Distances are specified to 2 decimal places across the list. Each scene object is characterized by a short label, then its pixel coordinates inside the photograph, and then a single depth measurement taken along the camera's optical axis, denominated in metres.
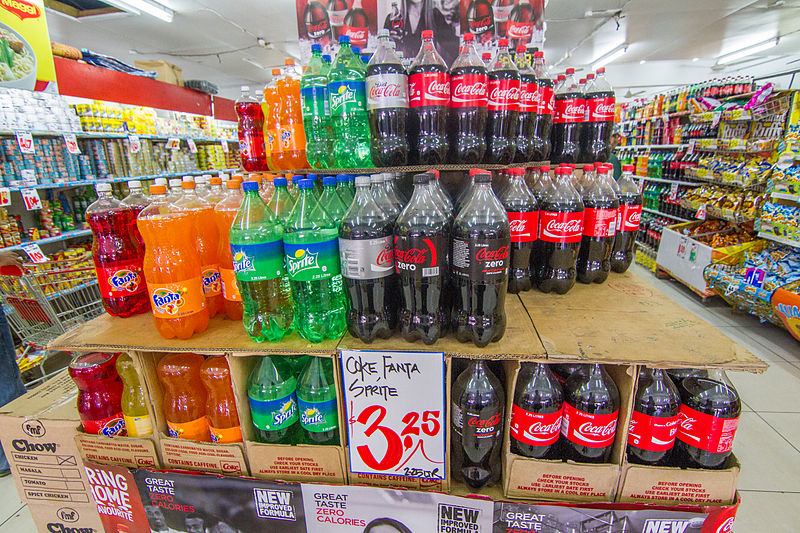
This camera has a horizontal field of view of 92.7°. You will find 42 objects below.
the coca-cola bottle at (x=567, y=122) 1.83
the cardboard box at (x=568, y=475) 1.37
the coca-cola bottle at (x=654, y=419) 1.36
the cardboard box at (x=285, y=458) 1.51
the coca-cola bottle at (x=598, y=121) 1.81
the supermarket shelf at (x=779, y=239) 3.51
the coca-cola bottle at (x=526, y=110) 1.64
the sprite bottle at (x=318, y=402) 1.54
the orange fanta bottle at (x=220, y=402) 1.59
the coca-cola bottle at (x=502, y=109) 1.60
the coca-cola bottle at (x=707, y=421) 1.32
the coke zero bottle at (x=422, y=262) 1.33
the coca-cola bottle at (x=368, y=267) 1.34
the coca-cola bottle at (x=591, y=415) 1.38
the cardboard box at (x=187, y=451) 1.55
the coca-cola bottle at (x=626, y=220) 1.99
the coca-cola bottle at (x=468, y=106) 1.51
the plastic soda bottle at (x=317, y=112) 1.64
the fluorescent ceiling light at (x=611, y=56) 8.90
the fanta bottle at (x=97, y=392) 1.65
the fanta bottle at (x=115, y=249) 1.66
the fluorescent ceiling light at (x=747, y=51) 8.46
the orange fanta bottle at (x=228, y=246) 1.62
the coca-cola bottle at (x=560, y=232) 1.73
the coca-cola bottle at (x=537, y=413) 1.41
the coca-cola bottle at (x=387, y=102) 1.46
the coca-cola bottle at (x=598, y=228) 1.84
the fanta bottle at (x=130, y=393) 1.67
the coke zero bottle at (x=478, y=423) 1.45
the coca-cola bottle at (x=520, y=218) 1.70
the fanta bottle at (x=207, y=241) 1.68
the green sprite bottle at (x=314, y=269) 1.37
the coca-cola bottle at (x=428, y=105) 1.48
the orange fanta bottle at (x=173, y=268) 1.48
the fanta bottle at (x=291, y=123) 1.73
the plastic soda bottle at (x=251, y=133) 1.76
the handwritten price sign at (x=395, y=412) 1.39
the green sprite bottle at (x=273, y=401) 1.52
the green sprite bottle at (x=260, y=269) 1.38
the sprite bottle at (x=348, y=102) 1.53
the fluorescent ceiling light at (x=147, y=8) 5.23
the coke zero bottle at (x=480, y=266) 1.31
